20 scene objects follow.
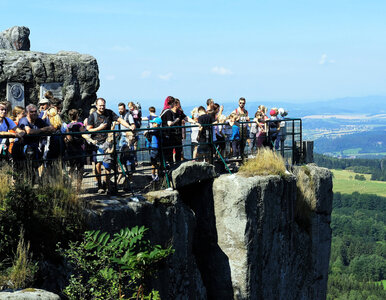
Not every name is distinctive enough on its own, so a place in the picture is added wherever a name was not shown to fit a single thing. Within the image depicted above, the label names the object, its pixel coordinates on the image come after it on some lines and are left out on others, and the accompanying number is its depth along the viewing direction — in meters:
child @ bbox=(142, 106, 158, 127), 13.97
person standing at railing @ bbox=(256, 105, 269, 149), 14.82
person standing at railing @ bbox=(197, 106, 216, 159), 12.66
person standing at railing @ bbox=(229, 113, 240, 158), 13.93
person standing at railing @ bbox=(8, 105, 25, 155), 9.89
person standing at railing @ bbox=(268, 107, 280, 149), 15.18
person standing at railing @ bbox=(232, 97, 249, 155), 14.51
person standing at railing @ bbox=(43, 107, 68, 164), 9.15
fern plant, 6.90
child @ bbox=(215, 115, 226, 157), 13.46
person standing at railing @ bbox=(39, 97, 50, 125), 11.25
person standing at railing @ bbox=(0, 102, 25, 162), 8.41
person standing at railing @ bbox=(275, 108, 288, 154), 15.59
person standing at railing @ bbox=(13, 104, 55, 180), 8.72
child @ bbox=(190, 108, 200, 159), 12.74
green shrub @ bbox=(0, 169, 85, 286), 7.10
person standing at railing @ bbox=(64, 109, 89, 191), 9.09
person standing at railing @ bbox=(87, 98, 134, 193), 10.24
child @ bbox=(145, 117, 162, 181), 10.95
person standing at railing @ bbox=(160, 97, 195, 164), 11.45
